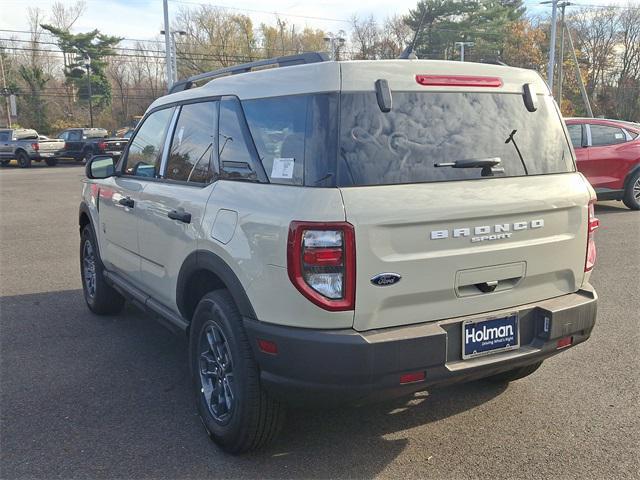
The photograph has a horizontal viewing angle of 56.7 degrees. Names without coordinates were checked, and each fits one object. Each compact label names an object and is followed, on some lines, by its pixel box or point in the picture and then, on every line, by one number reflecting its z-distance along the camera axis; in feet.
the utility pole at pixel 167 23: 98.21
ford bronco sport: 8.55
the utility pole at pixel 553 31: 105.70
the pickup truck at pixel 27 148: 92.63
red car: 35.27
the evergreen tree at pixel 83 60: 193.67
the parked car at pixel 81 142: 94.22
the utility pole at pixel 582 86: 107.22
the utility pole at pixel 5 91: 176.35
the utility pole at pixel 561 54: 116.26
